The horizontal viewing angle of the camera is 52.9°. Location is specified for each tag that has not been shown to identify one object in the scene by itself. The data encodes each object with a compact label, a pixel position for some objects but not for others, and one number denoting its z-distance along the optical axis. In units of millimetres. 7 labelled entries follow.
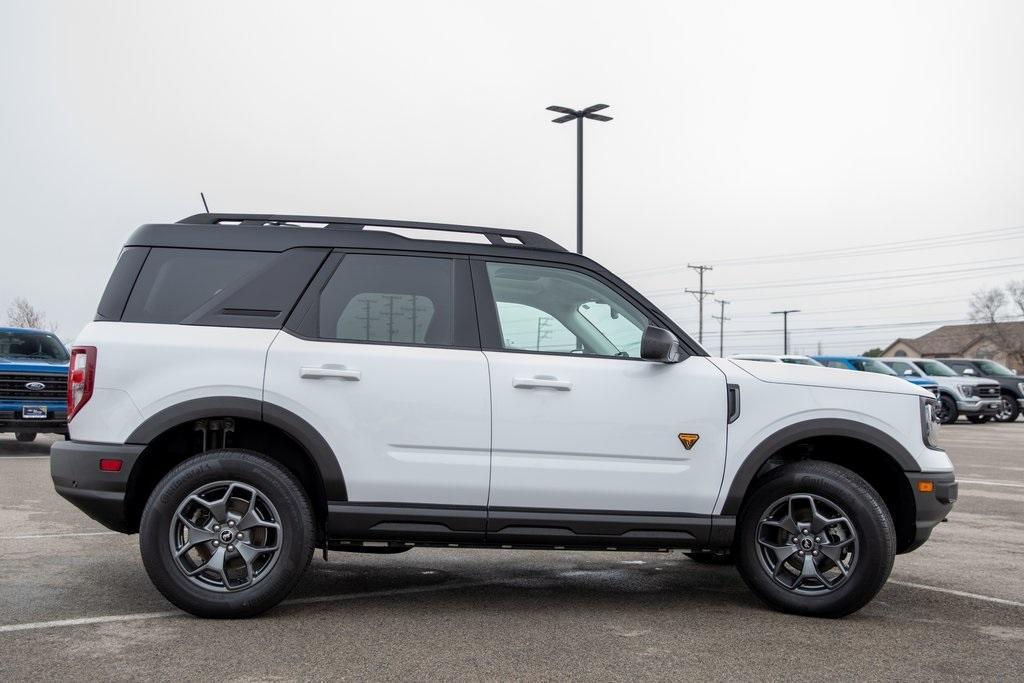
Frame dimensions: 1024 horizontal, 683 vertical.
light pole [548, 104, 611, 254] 23297
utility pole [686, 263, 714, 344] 79312
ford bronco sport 5277
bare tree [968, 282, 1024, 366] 94438
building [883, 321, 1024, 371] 97312
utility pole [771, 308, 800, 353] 94625
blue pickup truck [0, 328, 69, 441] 14789
